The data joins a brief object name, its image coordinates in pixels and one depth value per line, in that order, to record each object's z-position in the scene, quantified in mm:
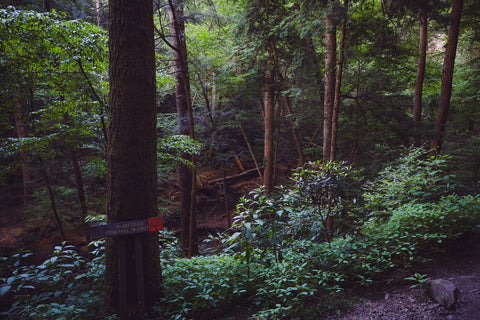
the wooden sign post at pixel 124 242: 3051
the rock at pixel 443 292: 2827
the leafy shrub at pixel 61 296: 2818
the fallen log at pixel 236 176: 16391
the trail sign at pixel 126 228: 3031
